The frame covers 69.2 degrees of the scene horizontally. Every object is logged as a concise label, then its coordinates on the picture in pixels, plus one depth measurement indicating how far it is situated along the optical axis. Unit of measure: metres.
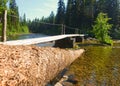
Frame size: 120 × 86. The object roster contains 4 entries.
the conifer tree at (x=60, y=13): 30.34
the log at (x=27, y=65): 1.91
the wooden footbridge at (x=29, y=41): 3.65
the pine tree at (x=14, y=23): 33.29
